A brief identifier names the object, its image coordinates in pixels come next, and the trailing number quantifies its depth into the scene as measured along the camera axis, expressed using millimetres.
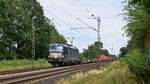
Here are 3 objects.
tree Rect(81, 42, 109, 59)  136475
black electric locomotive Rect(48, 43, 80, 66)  63969
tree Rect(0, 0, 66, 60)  99312
